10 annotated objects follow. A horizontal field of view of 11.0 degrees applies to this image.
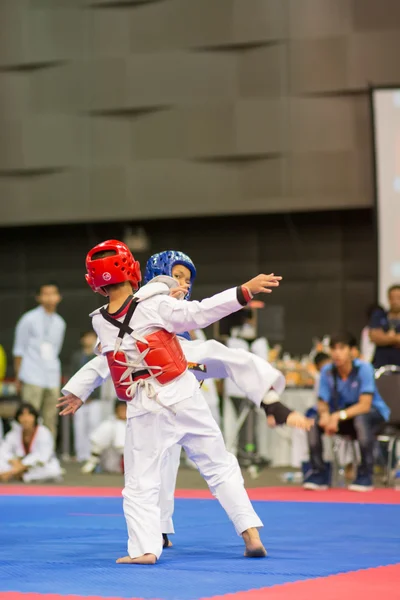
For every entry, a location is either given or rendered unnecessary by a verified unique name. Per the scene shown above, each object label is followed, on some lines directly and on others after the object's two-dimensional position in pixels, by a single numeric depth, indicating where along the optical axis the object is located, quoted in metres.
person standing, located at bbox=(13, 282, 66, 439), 19.03
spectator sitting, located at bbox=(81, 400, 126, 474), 18.68
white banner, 20.36
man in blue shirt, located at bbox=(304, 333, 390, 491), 14.92
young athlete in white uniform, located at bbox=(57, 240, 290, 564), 7.95
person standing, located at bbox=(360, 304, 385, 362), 19.79
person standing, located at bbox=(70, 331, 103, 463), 21.75
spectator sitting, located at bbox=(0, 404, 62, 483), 16.90
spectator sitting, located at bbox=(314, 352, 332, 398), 17.83
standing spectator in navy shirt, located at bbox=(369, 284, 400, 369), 16.70
